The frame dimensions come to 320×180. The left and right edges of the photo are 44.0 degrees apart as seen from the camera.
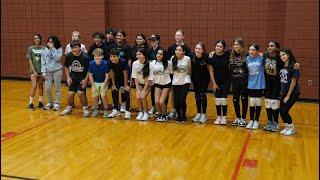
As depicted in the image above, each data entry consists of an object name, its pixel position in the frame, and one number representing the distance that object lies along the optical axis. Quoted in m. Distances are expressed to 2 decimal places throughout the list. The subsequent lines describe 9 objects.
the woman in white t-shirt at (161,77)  6.23
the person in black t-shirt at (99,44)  6.82
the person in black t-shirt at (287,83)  5.44
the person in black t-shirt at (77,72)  6.64
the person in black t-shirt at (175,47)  6.39
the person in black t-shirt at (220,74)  6.02
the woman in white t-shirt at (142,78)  6.31
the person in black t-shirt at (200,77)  6.12
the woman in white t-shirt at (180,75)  6.13
